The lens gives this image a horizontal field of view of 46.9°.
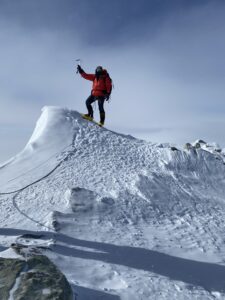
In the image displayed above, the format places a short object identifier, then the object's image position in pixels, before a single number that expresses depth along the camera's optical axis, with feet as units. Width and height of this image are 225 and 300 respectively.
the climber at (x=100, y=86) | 28.78
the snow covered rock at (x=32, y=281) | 11.58
